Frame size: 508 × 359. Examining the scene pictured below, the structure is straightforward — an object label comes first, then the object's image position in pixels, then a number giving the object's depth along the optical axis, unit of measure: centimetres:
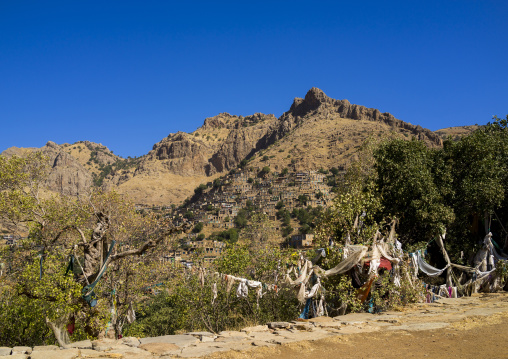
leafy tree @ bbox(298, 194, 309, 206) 8898
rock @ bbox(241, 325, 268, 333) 942
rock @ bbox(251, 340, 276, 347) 788
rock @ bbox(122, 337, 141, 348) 810
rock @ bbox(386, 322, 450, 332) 910
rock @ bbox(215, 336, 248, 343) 835
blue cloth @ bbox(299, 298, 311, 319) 1170
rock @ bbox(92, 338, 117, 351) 769
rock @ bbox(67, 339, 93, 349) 788
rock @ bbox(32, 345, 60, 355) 759
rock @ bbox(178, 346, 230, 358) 730
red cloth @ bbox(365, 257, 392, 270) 1184
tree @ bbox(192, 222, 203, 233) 8805
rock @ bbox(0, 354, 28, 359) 683
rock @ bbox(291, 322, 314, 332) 921
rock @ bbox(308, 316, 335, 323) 996
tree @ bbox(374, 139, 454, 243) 1527
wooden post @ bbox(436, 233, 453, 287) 1532
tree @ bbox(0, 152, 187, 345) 908
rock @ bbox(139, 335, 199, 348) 819
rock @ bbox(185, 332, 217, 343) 852
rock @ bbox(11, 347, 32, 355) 726
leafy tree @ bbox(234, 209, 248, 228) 8625
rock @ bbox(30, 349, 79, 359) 690
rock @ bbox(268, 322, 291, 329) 947
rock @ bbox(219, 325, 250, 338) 890
